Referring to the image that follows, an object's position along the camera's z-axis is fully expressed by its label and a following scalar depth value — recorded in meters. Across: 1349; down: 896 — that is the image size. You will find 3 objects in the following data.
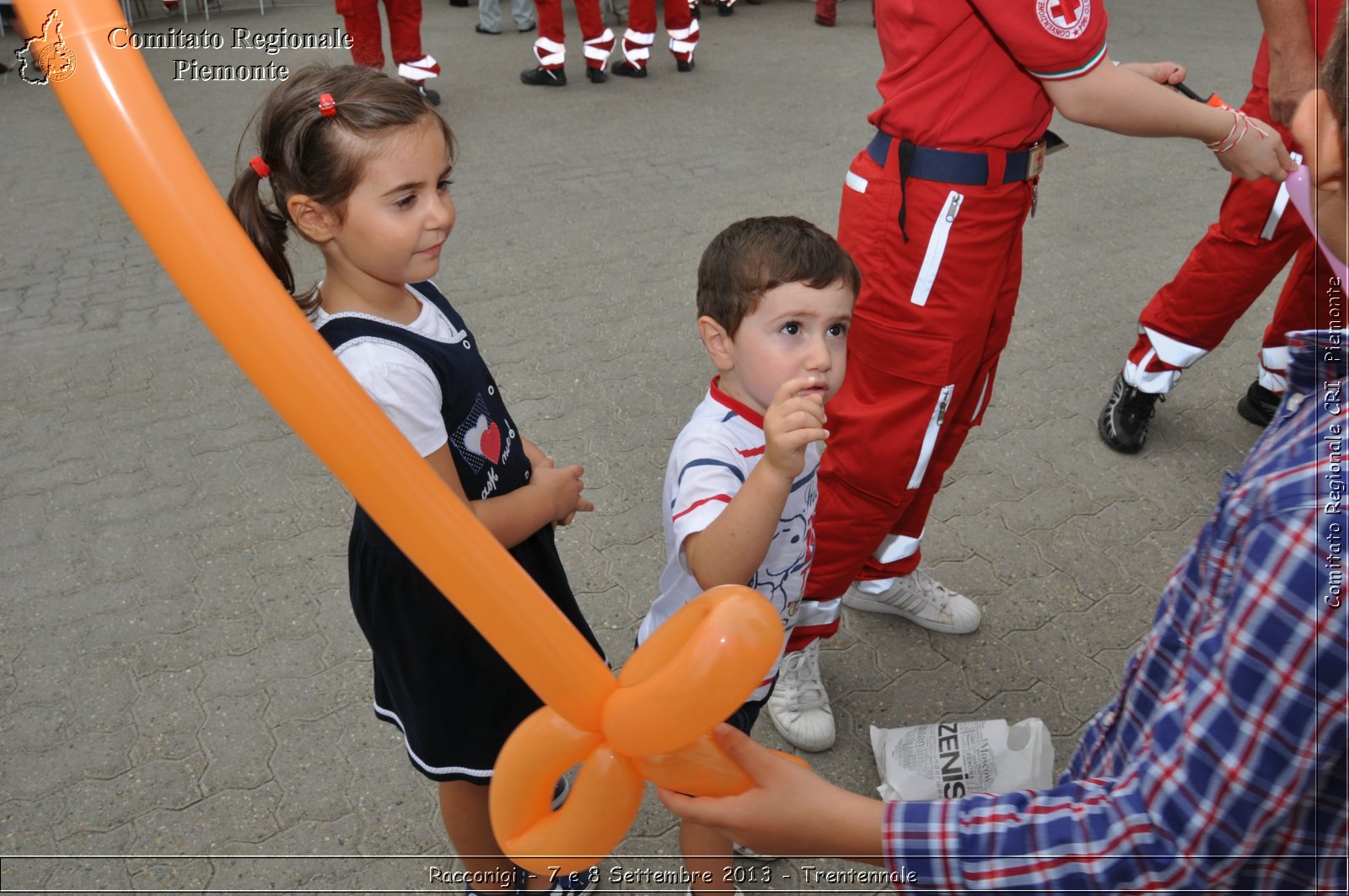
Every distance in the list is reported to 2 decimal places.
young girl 1.46
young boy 1.48
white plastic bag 2.21
